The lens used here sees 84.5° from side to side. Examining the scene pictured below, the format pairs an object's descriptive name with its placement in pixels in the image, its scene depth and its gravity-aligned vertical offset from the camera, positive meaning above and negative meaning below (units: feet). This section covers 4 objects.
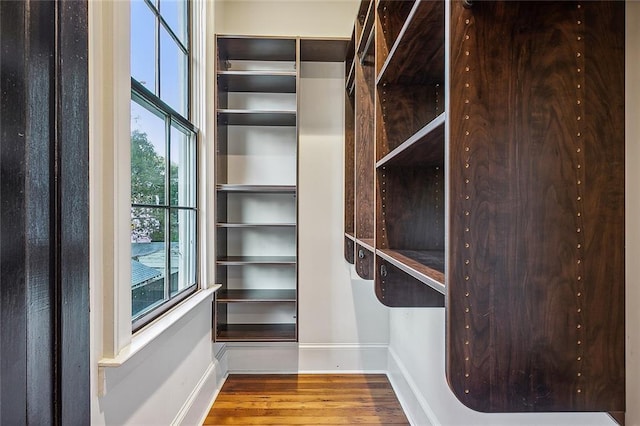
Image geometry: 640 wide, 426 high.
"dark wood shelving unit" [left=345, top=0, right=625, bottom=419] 2.37 +0.02
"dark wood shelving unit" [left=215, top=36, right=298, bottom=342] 8.38 +0.00
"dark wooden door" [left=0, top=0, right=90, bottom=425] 2.60 -0.05
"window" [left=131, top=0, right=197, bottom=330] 4.74 +0.72
